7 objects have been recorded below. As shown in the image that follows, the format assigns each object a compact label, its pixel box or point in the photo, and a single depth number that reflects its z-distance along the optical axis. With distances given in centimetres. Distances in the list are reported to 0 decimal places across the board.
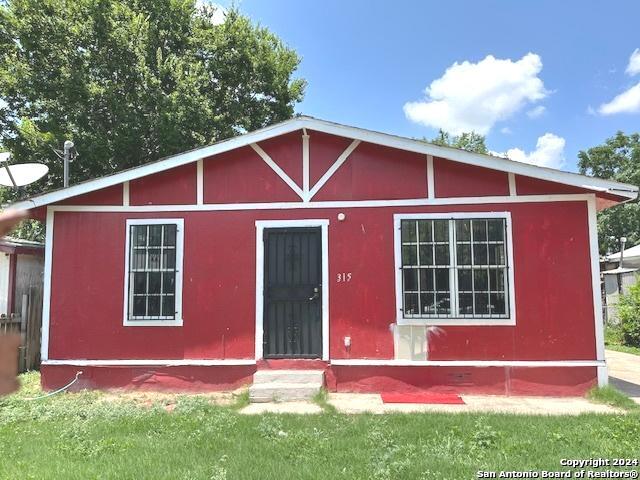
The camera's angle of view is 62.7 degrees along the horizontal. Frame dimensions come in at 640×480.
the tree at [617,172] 2834
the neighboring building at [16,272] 927
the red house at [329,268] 747
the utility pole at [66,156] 1016
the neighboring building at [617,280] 1630
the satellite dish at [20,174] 690
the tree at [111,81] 1645
